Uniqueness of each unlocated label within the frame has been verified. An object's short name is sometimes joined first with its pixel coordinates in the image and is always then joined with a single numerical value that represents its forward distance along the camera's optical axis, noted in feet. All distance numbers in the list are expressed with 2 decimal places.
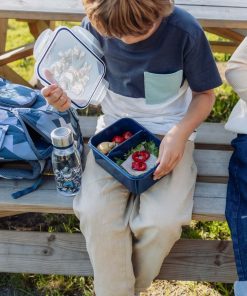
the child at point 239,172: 5.94
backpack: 6.39
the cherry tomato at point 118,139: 6.32
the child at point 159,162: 5.85
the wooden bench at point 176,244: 6.31
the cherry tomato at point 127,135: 6.35
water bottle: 5.92
